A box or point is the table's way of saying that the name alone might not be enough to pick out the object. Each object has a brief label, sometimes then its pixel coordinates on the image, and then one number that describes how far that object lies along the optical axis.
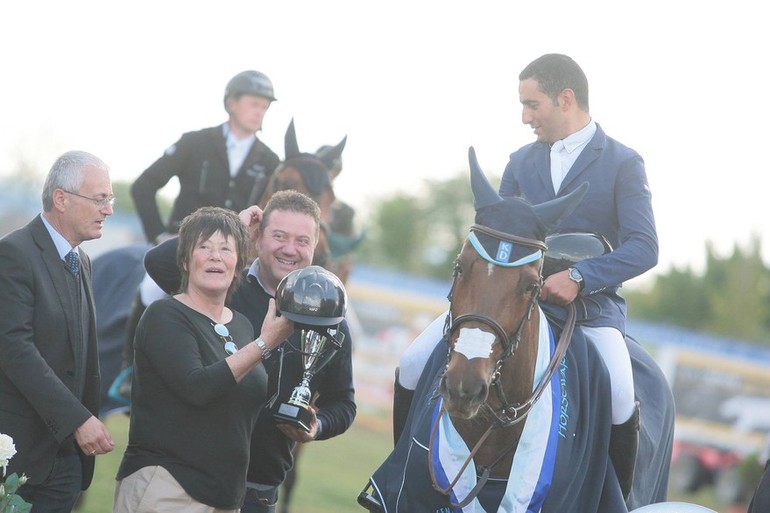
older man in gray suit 8.18
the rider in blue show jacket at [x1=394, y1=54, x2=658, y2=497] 9.11
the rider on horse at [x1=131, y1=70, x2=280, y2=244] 14.15
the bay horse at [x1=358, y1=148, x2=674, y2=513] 7.62
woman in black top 7.71
